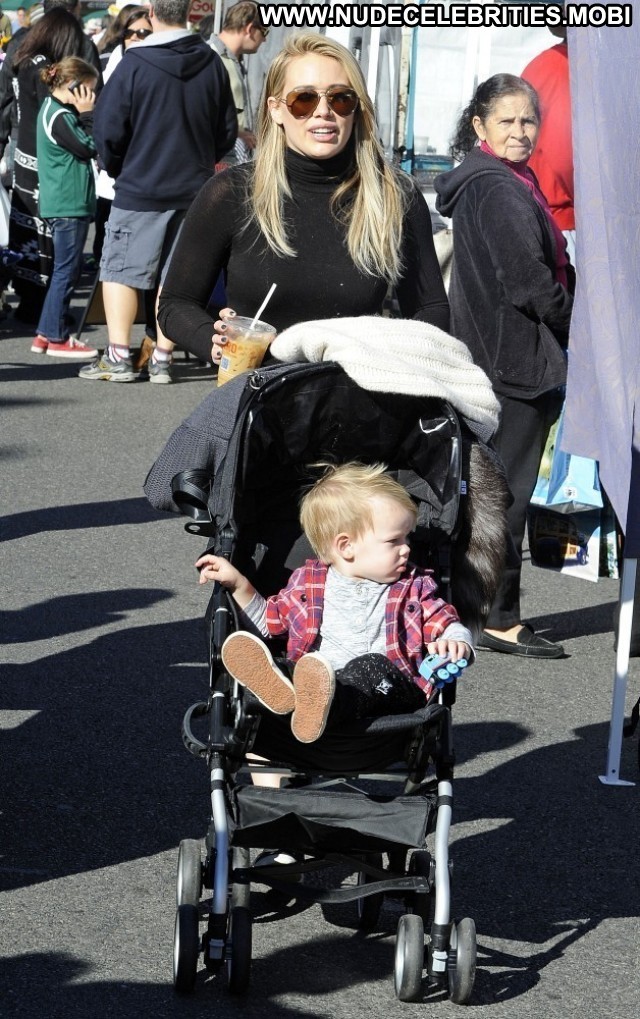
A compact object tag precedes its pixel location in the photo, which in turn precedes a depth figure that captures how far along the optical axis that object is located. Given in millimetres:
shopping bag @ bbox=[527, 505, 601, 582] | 6375
